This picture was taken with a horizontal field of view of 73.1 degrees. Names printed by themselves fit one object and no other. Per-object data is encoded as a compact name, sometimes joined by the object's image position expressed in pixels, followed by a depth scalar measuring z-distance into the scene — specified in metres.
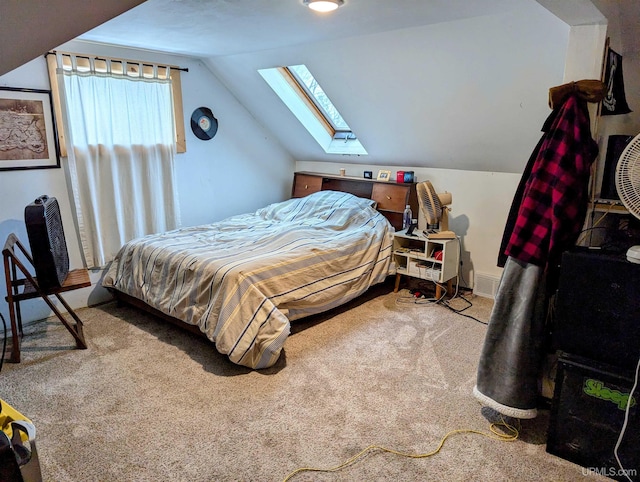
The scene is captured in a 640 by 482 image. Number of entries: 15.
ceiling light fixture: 2.32
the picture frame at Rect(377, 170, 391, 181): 4.22
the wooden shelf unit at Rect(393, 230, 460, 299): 3.58
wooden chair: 2.69
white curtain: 3.33
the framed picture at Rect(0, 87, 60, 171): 3.02
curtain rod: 3.14
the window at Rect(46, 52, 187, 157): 3.19
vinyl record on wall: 4.11
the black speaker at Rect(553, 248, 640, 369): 1.65
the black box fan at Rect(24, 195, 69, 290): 2.51
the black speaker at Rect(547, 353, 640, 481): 1.68
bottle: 3.87
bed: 2.59
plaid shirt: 1.83
